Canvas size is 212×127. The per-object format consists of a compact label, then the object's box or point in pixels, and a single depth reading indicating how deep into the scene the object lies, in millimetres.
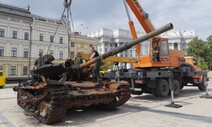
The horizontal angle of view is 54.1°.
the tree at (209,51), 45656
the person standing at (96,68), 7570
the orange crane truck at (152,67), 10125
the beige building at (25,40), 35469
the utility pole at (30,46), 38456
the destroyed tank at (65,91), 5548
